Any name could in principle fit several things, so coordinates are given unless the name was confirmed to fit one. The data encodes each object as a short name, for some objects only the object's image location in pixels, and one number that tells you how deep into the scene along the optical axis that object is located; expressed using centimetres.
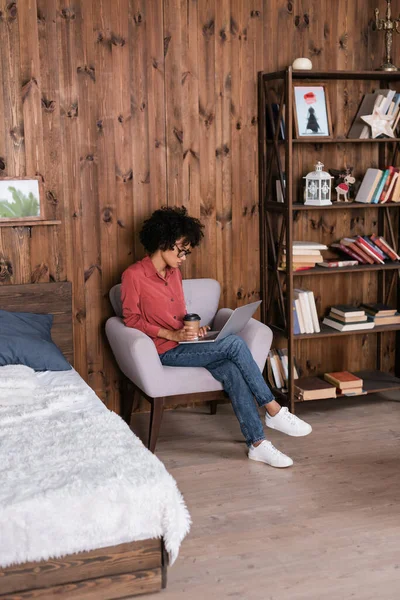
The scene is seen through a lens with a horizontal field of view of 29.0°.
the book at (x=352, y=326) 451
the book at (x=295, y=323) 444
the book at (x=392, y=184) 452
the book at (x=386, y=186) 452
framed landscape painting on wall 404
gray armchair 375
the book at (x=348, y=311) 451
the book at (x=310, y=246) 439
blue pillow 364
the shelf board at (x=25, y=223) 404
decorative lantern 438
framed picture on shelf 439
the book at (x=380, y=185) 452
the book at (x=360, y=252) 456
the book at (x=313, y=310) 445
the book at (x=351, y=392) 452
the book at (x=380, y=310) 461
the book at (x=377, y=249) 456
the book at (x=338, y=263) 443
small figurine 453
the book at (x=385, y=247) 460
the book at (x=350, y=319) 450
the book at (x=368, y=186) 452
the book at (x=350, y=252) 458
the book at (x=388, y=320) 461
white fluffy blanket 233
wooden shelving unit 431
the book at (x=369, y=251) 455
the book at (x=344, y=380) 454
